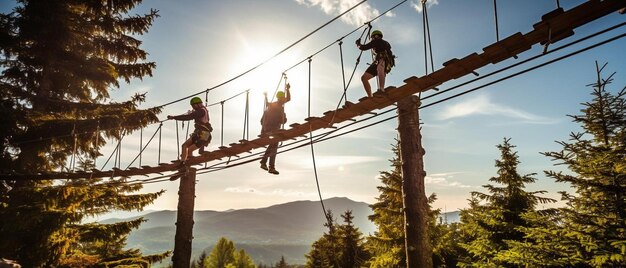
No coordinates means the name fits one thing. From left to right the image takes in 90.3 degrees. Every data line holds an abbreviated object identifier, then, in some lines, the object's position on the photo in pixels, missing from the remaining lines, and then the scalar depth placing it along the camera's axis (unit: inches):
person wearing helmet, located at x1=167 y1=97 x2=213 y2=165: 374.0
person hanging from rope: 364.8
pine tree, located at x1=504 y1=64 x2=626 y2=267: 309.7
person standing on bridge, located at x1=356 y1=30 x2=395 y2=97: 275.3
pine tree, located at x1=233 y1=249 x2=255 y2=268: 1987.0
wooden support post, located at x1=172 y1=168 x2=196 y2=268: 358.0
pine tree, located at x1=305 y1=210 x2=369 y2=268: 1081.4
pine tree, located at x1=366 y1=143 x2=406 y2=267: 605.0
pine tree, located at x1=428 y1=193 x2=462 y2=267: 646.4
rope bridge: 157.5
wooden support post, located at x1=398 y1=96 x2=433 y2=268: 205.5
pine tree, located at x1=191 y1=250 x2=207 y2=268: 2038.9
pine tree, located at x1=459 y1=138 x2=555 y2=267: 510.0
